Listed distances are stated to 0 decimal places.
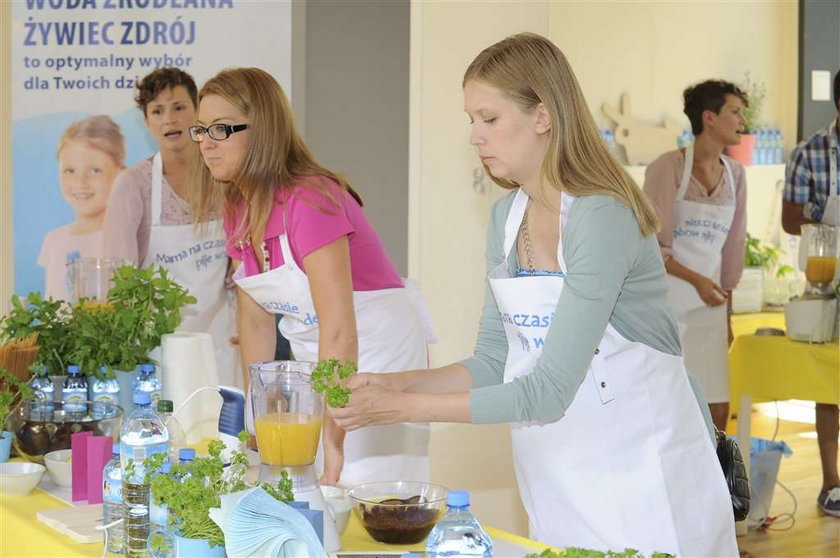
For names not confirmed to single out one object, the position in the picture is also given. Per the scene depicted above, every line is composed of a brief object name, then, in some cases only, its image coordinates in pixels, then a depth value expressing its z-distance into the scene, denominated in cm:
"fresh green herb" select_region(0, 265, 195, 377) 275
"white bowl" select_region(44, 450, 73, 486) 235
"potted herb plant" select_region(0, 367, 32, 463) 248
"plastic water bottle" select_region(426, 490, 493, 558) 160
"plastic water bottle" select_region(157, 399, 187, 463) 217
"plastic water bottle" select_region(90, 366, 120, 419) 269
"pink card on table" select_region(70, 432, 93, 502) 225
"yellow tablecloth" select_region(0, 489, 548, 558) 193
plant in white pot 486
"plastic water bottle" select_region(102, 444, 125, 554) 191
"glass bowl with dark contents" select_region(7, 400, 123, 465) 246
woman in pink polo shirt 255
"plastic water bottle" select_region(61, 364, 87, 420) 259
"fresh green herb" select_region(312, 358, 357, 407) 178
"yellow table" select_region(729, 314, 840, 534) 424
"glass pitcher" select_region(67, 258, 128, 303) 330
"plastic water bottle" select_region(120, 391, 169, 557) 187
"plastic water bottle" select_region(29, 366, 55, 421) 257
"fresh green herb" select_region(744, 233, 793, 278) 484
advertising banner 426
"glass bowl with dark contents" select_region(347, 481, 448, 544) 189
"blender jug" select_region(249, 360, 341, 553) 179
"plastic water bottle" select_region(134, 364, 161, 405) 270
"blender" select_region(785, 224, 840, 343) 427
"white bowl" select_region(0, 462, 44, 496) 228
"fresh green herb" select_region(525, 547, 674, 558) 136
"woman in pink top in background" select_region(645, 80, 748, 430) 483
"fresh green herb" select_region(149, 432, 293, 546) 166
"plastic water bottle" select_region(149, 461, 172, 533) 179
